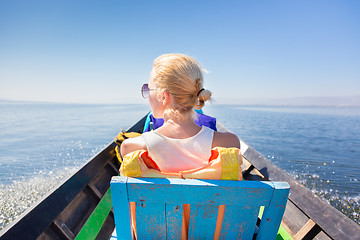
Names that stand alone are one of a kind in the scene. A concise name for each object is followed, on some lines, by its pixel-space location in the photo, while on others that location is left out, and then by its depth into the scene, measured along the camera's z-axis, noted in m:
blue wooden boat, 1.14
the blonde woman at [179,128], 1.03
